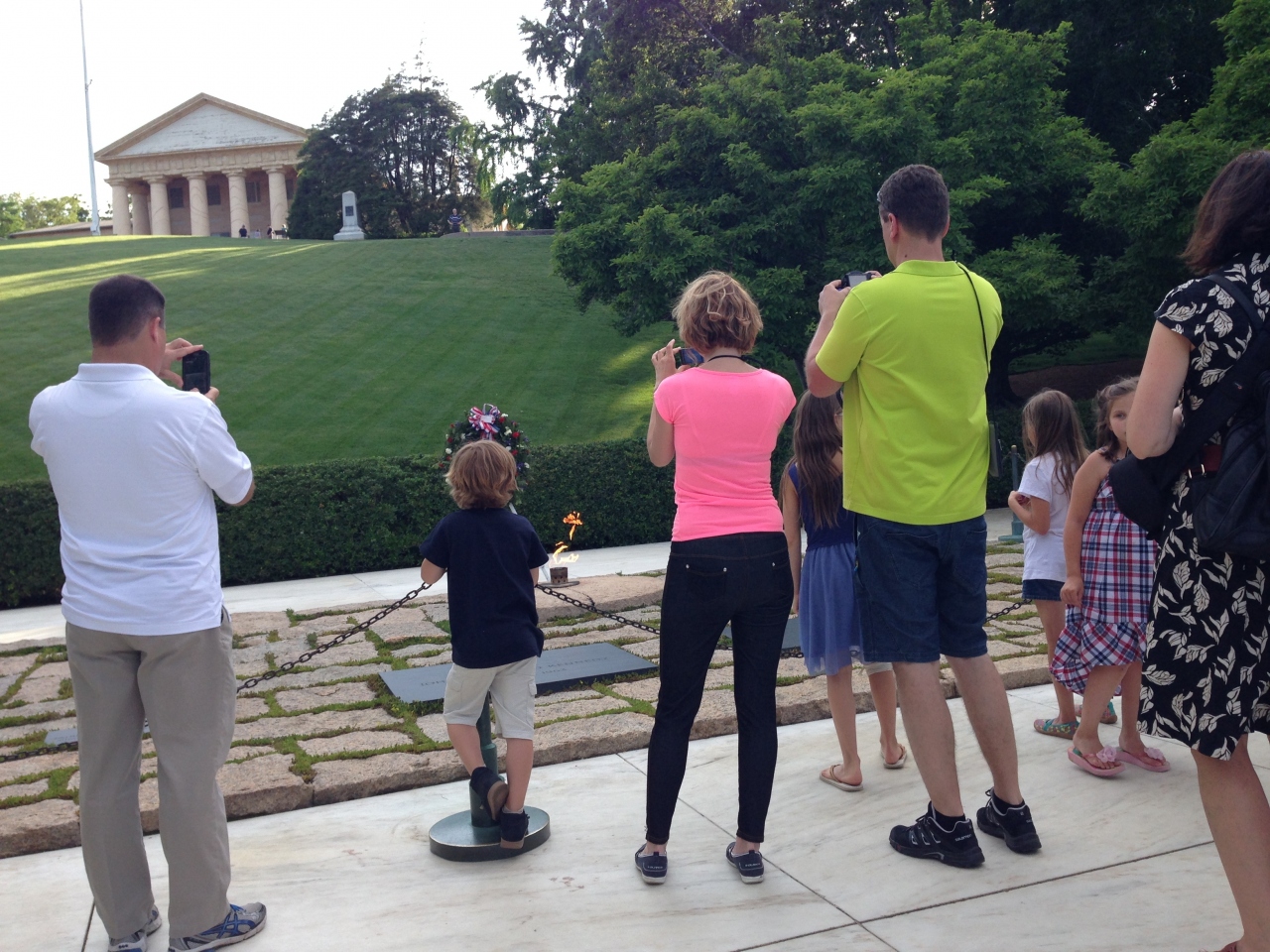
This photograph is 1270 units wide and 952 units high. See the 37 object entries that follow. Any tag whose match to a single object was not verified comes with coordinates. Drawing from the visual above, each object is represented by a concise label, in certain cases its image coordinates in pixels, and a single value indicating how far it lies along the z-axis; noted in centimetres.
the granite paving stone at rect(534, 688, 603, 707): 567
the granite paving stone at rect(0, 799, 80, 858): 396
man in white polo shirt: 299
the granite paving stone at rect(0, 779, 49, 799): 450
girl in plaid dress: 420
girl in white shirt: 467
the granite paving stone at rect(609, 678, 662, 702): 570
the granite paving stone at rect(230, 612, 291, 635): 806
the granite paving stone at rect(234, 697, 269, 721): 568
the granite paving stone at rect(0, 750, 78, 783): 480
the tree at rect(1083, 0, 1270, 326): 1416
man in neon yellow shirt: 336
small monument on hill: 4834
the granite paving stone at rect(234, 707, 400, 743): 529
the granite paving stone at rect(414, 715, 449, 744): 511
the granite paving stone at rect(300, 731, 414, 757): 493
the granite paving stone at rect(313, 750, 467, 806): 441
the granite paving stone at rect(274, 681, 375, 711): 586
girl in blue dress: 423
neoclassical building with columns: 6844
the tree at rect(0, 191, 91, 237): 9266
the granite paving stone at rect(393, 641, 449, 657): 697
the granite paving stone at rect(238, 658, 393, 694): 632
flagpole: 5203
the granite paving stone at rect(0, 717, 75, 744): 551
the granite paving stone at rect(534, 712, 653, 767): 477
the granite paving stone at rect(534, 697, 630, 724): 531
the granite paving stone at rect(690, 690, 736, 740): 498
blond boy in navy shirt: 370
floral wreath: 804
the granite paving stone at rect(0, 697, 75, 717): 591
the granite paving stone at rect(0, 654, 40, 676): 720
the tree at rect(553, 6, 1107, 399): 1532
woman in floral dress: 255
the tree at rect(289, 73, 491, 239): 5006
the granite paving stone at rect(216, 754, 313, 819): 425
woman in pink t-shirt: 328
